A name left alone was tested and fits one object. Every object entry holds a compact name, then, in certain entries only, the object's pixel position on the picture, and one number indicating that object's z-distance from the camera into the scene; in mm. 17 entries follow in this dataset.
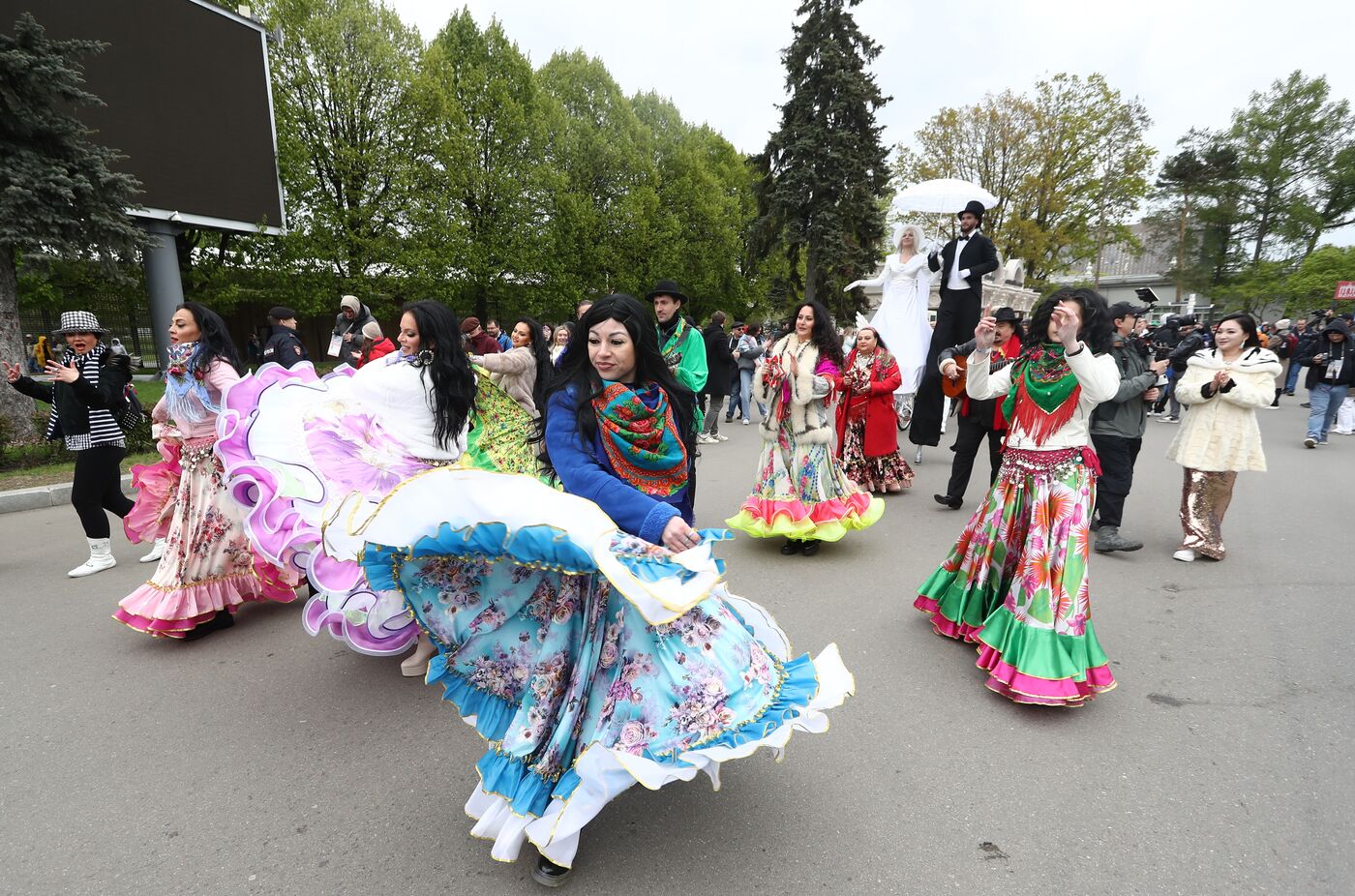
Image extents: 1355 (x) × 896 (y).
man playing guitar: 5898
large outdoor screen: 12109
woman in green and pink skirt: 3154
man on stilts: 7492
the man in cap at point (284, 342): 7918
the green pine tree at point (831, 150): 24641
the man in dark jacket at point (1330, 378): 10273
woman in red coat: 7121
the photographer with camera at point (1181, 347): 7434
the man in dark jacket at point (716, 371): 10680
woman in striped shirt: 4602
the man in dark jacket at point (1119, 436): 5348
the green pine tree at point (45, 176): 8883
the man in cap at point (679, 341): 4820
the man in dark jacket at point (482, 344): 7047
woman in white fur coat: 5105
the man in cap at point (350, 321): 8541
